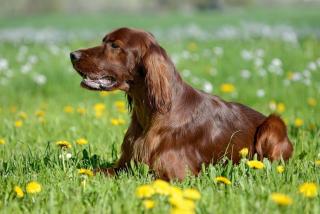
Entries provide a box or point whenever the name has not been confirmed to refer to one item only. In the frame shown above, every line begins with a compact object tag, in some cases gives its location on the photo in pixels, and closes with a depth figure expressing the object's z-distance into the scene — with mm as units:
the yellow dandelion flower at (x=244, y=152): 7844
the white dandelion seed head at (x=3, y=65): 16384
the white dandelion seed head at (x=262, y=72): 16609
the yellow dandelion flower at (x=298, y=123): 11039
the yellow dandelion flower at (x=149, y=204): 5398
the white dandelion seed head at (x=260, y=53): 17481
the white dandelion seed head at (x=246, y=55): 17406
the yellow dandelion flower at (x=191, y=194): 5347
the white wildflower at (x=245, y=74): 16531
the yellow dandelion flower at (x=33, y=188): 6270
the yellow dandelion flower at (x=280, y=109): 13035
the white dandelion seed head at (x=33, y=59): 18053
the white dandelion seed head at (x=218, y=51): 19281
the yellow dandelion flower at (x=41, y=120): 11452
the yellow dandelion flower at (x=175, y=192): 5375
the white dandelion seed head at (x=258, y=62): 16853
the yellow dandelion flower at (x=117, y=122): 10220
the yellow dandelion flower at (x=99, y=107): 12059
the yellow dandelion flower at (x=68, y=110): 12321
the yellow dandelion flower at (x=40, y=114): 11586
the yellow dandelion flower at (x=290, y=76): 15164
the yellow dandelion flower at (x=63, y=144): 8000
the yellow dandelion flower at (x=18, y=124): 10653
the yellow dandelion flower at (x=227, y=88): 13422
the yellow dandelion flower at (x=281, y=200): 4990
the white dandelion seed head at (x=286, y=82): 15795
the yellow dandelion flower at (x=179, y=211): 4926
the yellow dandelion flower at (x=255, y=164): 7046
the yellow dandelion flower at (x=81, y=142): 8727
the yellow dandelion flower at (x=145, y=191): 5586
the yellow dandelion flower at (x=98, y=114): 12056
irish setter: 8078
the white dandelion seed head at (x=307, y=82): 14691
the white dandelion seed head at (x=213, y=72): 17375
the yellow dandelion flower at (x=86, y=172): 7001
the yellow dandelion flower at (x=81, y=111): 11744
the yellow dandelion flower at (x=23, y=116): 11655
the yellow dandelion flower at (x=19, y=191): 6281
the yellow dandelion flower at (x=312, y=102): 13859
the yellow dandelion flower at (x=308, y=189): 5836
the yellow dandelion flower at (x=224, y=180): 6645
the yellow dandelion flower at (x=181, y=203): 5086
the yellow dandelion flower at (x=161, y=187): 5602
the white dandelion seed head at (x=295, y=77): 14543
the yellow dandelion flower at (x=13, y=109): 13612
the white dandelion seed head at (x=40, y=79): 16125
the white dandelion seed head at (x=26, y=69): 17156
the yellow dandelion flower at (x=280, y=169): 7227
